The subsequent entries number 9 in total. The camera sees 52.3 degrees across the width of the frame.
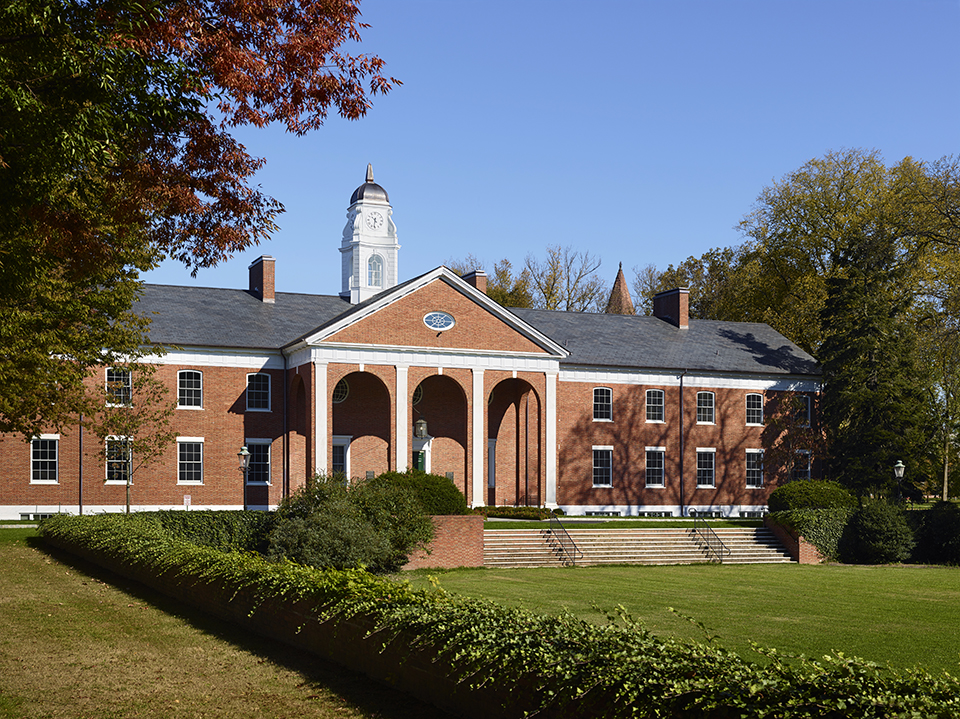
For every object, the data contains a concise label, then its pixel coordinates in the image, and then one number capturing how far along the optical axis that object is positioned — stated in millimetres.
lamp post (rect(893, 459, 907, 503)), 37031
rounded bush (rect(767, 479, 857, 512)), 36469
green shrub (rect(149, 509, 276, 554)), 26125
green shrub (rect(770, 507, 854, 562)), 33531
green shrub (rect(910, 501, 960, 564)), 33219
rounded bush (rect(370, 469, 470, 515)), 28453
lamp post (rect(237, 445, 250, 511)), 33000
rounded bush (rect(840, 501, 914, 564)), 33250
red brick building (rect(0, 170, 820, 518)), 38531
